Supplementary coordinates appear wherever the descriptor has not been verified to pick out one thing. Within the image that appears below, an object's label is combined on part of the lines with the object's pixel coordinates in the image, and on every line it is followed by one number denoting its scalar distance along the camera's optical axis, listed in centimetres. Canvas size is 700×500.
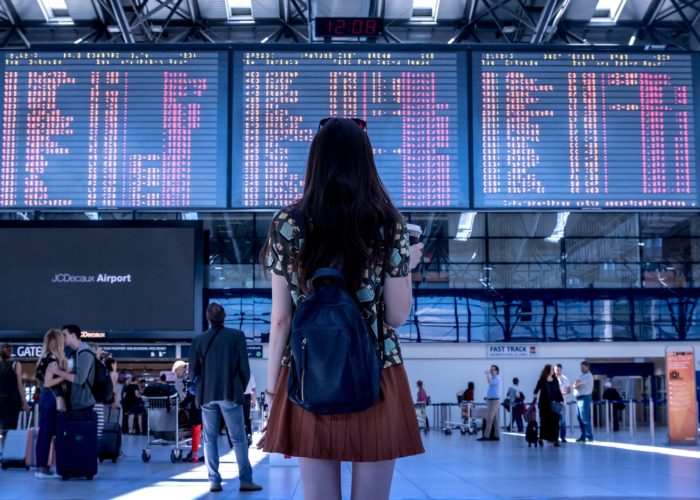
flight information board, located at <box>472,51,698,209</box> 1296
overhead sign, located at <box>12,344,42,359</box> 1667
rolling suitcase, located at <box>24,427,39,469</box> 1014
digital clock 1350
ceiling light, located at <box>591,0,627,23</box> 2559
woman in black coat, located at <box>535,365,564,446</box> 1573
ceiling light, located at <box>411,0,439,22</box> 2566
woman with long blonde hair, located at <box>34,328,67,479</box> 892
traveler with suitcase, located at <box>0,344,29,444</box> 1191
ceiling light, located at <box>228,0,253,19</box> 2558
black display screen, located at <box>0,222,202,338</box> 1529
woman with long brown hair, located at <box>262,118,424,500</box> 231
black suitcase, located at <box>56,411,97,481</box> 885
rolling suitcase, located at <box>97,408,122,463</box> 1144
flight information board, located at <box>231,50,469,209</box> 1299
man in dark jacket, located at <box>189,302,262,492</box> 771
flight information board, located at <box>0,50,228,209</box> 1298
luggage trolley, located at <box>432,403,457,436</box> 2410
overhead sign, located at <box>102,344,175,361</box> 2164
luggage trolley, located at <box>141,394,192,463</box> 1159
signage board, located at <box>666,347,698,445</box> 1532
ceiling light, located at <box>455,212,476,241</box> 3073
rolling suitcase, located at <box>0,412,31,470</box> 1016
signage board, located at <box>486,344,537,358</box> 2820
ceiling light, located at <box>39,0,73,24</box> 2495
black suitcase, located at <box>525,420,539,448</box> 1548
